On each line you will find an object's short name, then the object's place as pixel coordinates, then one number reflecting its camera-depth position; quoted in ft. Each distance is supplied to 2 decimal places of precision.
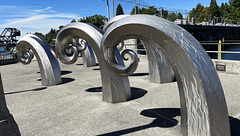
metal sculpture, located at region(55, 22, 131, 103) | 21.08
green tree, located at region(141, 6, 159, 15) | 240.49
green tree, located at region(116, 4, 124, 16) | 284.82
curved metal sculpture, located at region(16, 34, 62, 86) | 31.89
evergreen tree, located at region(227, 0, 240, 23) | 279.69
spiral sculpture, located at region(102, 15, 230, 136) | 10.31
